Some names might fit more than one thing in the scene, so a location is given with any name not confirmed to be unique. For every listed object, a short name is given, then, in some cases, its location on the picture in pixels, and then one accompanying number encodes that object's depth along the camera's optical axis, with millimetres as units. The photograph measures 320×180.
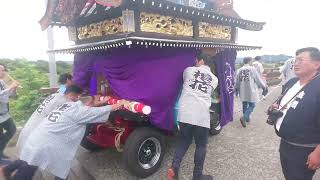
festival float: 3372
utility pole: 5684
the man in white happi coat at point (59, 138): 2535
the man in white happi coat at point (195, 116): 2904
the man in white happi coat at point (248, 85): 5247
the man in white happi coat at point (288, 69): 5635
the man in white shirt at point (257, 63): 6232
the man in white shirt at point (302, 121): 1873
